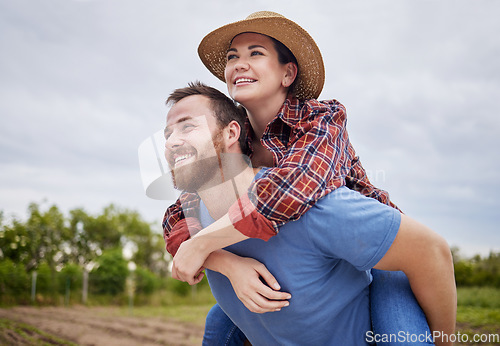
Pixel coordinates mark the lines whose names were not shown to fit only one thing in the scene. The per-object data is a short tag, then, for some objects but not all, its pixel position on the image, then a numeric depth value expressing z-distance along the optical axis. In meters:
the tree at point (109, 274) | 14.88
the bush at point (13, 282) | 12.38
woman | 1.26
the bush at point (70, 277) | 13.89
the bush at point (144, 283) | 15.56
